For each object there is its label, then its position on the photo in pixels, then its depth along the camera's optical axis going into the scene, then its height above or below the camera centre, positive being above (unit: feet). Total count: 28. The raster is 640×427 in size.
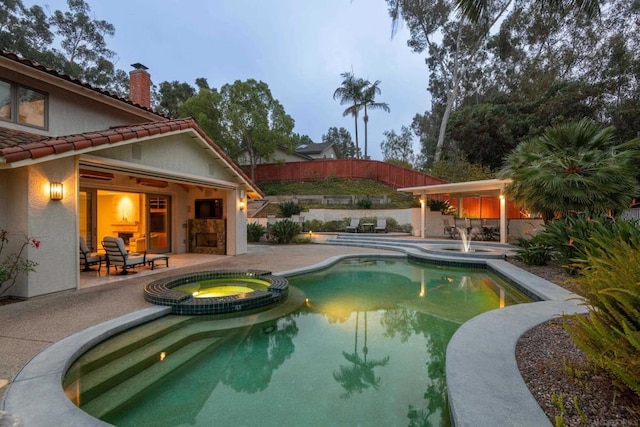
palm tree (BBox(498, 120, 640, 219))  30.42 +3.93
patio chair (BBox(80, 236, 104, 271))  28.08 -3.54
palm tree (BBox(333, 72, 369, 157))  109.81 +42.12
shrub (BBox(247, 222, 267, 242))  58.18 -2.83
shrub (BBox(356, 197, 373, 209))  71.10 +2.61
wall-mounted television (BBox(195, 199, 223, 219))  41.78 +0.99
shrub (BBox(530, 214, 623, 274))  24.33 -1.48
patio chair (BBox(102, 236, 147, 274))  27.73 -3.27
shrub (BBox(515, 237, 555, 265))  30.35 -3.80
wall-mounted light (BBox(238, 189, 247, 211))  41.68 +1.82
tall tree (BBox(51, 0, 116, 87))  90.17 +50.52
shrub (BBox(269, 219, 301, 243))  54.90 -2.52
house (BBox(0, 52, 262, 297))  20.27 +3.53
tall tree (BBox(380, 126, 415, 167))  137.18 +29.28
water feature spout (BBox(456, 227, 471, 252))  43.33 -4.08
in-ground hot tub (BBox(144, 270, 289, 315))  19.53 -5.16
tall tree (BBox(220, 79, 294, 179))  81.15 +24.57
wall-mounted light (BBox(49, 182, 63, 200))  20.99 +1.76
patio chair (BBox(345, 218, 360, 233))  64.28 -2.06
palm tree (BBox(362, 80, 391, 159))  109.50 +39.51
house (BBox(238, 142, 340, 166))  97.76 +23.11
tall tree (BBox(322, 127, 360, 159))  202.49 +50.50
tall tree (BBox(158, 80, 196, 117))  109.70 +40.55
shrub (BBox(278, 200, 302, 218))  68.27 +1.46
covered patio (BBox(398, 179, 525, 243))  46.32 +2.92
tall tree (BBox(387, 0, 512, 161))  94.27 +54.46
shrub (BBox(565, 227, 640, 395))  7.34 -2.74
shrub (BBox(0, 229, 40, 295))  19.52 -2.65
